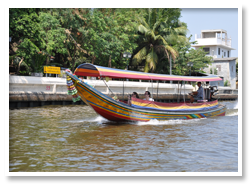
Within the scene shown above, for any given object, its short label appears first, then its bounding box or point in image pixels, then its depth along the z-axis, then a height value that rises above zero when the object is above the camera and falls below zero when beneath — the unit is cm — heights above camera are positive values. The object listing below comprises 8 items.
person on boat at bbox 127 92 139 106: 1221 -26
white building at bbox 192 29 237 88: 4625 +687
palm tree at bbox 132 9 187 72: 3045 +548
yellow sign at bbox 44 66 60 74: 1962 +135
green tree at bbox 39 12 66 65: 2117 +400
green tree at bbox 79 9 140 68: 2483 +467
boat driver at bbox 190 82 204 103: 1470 -23
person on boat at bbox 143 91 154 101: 1255 -22
